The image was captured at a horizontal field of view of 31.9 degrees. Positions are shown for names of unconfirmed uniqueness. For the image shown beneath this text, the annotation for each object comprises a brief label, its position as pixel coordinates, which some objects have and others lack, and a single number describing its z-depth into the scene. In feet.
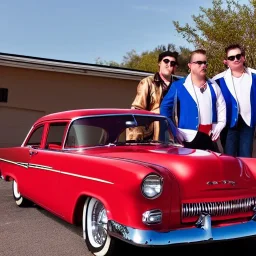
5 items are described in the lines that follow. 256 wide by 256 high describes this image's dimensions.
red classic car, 10.85
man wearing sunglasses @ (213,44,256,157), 17.54
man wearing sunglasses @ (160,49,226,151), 16.44
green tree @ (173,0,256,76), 49.90
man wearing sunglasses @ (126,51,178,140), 18.39
